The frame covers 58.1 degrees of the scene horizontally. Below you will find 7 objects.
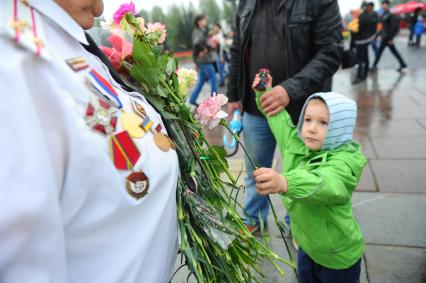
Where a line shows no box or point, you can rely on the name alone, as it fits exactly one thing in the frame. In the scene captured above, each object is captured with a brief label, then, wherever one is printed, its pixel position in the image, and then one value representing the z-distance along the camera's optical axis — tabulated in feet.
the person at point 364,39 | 32.07
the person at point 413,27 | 59.40
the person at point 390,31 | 34.91
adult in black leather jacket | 7.61
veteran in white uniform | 2.21
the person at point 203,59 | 27.71
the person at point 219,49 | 35.79
